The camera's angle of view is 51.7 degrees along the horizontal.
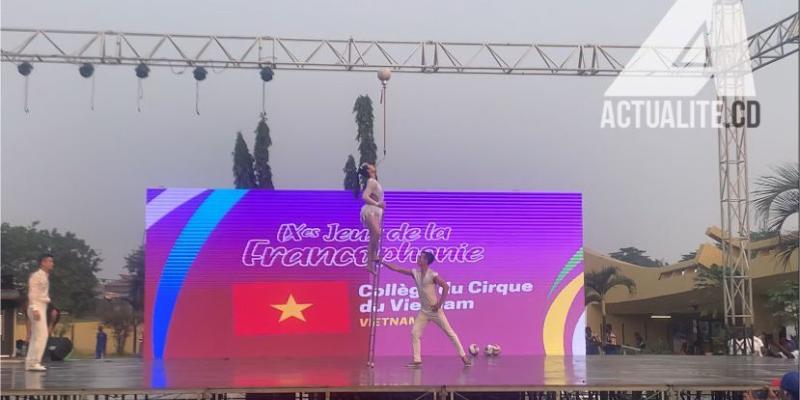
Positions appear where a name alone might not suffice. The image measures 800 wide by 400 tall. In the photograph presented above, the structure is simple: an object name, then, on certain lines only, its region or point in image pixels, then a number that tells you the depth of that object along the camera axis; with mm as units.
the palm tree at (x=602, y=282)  26859
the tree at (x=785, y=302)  16328
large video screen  13195
